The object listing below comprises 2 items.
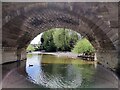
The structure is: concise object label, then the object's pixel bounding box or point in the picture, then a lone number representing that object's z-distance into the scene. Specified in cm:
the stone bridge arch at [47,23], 436
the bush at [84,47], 1207
